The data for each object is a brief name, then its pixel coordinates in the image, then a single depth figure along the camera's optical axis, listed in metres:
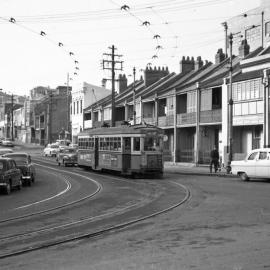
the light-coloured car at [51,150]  65.94
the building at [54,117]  100.56
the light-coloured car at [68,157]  46.00
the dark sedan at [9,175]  21.47
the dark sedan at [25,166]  26.34
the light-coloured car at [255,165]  26.42
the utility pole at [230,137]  34.25
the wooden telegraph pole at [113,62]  50.57
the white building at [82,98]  78.81
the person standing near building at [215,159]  35.41
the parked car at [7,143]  88.01
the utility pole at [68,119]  91.19
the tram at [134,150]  30.03
